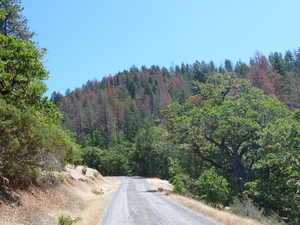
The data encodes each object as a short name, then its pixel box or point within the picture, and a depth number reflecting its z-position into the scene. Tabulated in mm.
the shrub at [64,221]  13012
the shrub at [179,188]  26969
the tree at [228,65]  139825
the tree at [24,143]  11188
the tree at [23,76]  10914
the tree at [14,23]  21047
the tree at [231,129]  25641
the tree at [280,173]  17406
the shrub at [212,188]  23031
